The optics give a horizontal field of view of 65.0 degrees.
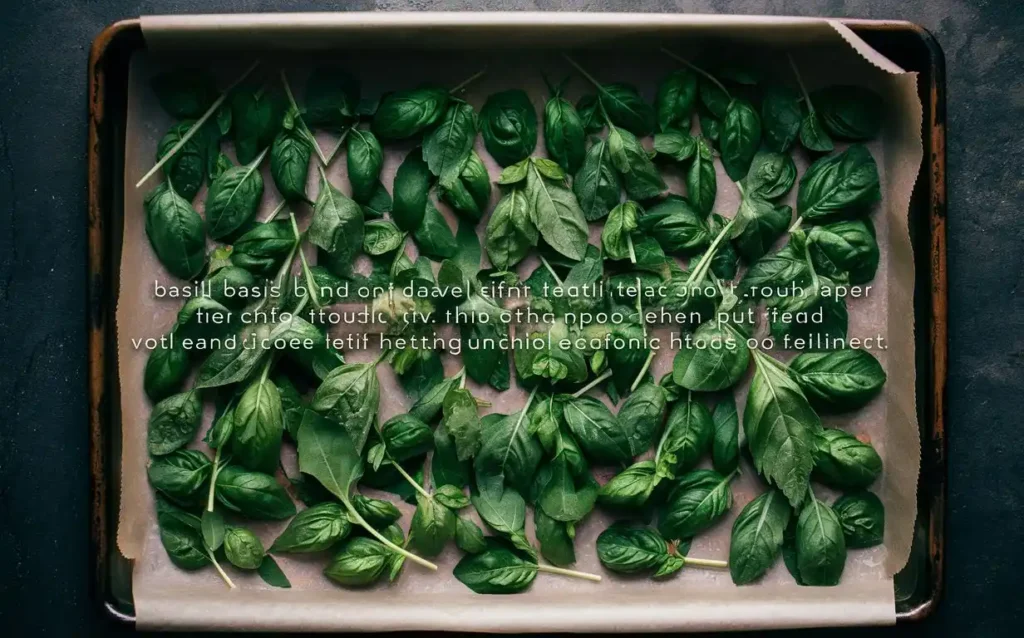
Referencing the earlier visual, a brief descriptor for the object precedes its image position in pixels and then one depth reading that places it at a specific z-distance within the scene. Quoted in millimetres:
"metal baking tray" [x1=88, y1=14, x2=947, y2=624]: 899
